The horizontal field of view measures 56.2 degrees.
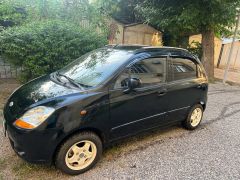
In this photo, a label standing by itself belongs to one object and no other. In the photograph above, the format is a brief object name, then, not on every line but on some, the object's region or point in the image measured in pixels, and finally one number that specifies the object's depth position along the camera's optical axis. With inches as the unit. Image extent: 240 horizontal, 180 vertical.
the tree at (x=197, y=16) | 324.5
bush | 221.9
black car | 108.0
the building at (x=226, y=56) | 656.3
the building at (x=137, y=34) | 495.2
